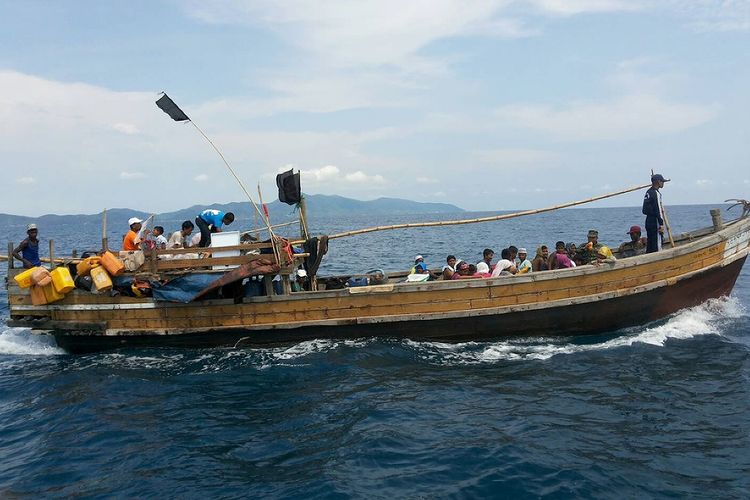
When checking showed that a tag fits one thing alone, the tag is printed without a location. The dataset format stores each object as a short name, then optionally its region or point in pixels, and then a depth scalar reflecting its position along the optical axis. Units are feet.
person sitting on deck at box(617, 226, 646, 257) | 48.14
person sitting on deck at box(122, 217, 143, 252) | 43.29
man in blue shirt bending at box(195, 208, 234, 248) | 42.45
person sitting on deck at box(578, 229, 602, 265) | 43.91
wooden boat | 39.45
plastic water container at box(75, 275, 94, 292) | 41.91
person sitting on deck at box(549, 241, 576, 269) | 41.81
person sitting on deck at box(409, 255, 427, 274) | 46.55
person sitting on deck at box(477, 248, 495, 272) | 43.78
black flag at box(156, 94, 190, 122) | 40.37
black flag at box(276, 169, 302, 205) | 41.01
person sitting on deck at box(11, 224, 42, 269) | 42.29
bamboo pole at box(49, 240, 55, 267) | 41.34
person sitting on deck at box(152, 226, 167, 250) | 43.50
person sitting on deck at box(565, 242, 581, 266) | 45.73
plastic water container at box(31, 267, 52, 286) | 40.04
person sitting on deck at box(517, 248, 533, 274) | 43.11
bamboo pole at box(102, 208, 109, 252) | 41.20
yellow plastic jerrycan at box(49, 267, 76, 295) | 40.50
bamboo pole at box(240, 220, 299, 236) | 39.96
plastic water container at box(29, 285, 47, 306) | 41.09
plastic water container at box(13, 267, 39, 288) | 40.16
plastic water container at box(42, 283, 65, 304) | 40.96
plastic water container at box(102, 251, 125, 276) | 39.99
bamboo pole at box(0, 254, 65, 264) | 42.35
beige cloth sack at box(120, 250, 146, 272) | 40.57
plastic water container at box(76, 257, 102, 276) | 40.83
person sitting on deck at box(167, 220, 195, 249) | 43.70
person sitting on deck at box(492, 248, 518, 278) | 42.86
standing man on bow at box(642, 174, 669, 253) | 43.16
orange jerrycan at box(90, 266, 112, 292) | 39.81
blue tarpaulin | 39.47
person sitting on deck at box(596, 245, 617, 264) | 43.37
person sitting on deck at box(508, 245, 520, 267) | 45.27
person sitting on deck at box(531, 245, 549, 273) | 44.27
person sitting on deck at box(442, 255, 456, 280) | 42.73
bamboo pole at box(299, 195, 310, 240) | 41.27
